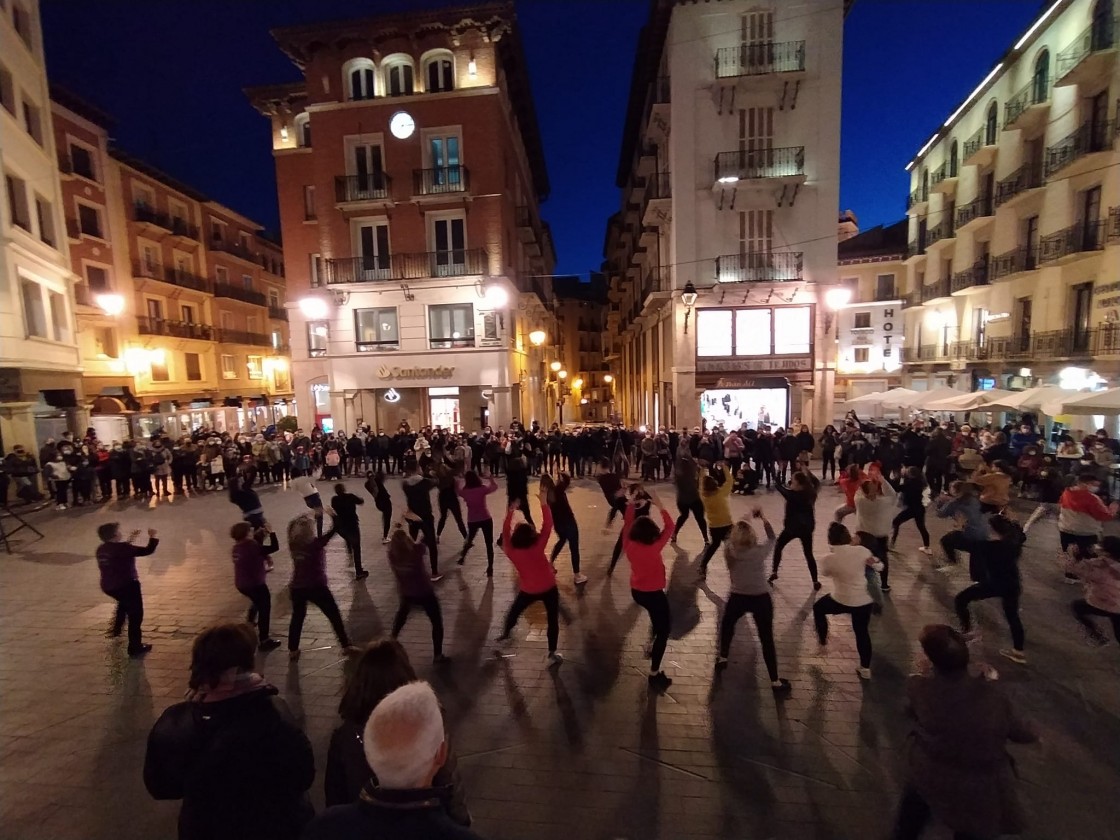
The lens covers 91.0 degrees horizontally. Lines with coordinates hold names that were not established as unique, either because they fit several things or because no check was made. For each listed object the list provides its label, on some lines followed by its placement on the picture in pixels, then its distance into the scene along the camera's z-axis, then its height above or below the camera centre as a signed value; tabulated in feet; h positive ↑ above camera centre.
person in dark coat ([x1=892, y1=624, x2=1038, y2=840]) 8.89 -6.32
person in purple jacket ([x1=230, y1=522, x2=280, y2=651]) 18.85 -6.33
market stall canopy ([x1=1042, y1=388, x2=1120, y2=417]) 34.73 -3.38
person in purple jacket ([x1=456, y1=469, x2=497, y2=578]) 26.76 -6.28
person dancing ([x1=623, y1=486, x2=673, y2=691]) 16.43 -6.09
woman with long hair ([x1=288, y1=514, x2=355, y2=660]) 17.69 -6.17
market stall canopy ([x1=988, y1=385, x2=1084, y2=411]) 41.24 -3.32
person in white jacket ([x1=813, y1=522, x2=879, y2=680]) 16.08 -6.52
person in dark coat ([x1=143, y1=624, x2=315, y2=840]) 7.42 -5.05
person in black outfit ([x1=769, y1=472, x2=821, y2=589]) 23.08 -6.24
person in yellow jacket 24.94 -6.30
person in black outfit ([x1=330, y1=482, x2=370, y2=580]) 24.94 -6.04
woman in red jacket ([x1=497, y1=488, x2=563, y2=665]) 17.16 -6.23
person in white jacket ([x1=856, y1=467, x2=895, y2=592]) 21.81 -6.04
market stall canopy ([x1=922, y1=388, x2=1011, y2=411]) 46.96 -3.87
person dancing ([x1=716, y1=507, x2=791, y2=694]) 16.06 -6.48
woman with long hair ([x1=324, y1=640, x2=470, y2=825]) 8.27 -5.11
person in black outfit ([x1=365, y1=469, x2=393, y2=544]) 29.28 -6.08
